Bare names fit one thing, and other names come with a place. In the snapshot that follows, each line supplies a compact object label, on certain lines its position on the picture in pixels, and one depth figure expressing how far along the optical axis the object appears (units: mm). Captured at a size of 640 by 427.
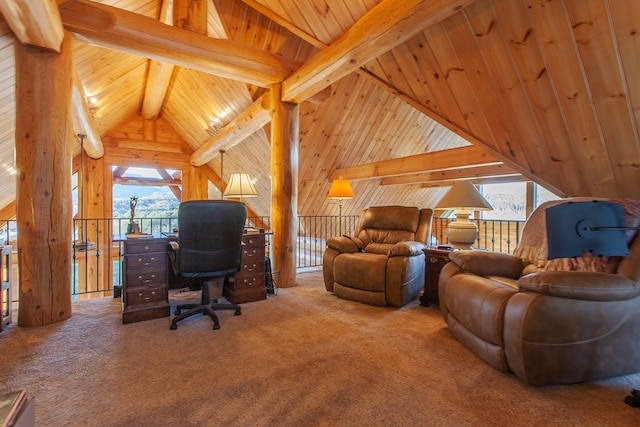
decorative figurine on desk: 2962
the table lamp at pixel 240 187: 3412
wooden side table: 2867
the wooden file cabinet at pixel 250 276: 3131
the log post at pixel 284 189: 3711
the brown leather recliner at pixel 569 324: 1571
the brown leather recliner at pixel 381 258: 2920
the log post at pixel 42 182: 2453
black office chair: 2320
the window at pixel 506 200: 8141
